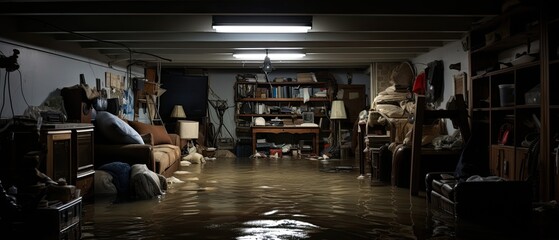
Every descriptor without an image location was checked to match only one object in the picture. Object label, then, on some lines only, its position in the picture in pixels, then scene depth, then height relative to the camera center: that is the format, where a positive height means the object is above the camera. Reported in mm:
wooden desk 11617 -167
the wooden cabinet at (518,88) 4496 +364
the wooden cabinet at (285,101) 12000 +514
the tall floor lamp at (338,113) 11461 +226
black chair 3959 -637
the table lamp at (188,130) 10422 -146
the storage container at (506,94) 5410 +310
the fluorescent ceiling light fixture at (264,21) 5809 +1189
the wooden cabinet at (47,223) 3266 -657
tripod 12217 +295
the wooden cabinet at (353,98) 11977 +598
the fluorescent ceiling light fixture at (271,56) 9234 +1280
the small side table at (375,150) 6987 -397
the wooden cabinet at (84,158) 5207 -384
